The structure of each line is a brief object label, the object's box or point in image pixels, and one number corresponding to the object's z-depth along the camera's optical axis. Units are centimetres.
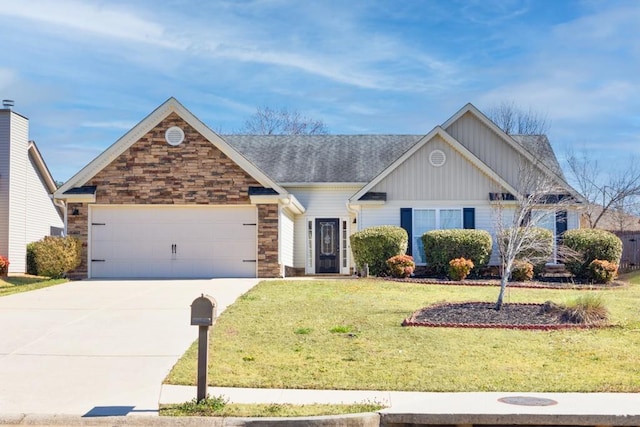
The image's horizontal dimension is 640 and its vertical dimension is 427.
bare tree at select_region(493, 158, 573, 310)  1531
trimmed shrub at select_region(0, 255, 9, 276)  2518
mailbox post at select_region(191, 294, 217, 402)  816
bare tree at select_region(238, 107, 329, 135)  5159
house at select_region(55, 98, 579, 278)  2314
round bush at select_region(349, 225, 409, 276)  2294
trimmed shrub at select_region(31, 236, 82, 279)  2211
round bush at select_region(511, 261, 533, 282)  2228
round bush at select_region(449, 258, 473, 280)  2220
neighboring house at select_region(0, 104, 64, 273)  2855
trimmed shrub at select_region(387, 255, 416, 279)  2242
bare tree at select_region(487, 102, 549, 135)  4674
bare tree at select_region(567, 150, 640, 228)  3597
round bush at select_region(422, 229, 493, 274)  2309
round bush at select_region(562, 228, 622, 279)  2280
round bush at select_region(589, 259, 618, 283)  2231
